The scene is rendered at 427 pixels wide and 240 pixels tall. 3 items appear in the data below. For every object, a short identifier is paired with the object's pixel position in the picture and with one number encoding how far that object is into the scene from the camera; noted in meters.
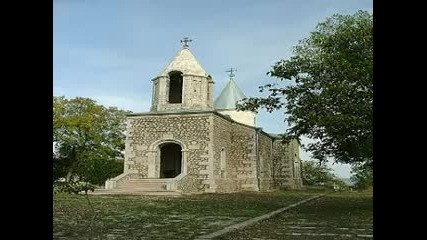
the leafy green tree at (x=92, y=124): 24.33
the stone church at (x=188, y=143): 17.67
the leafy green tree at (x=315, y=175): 30.94
